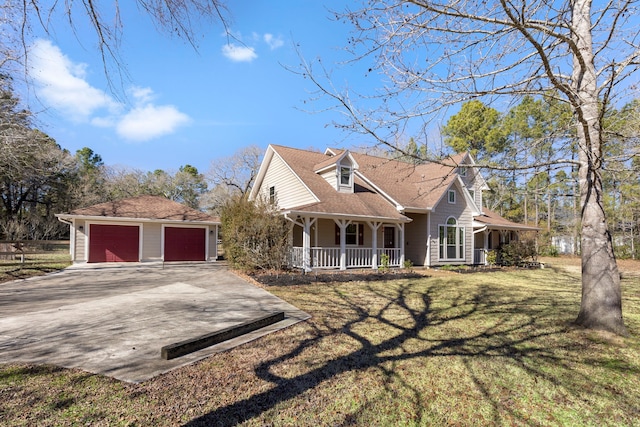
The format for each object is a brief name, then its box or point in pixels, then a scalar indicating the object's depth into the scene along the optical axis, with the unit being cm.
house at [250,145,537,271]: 1456
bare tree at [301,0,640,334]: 443
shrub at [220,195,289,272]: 1261
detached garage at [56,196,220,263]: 1700
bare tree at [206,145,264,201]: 3750
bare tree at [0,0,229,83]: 303
